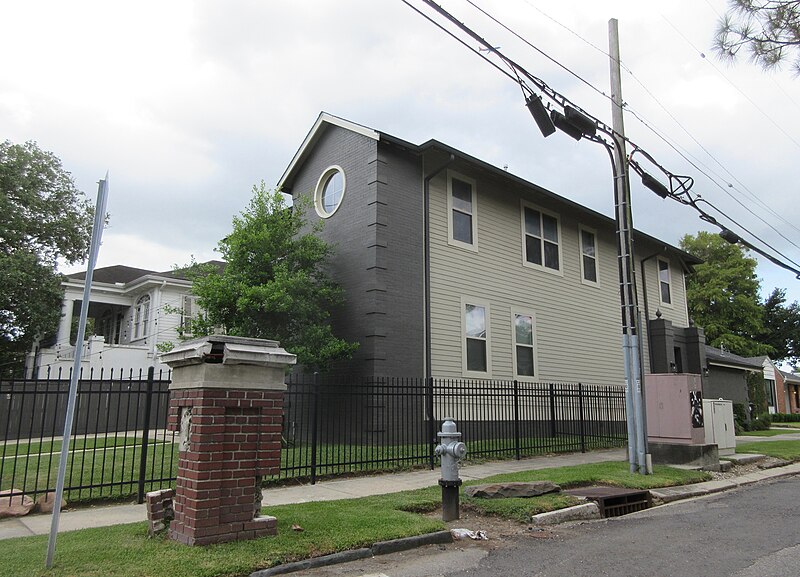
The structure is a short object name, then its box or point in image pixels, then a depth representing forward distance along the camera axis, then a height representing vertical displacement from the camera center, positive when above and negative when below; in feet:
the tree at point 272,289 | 42.98 +8.92
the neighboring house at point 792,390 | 165.07 +7.89
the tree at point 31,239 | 78.89 +23.67
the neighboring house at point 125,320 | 80.89 +14.38
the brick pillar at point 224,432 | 17.81 -0.46
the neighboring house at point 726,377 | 85.76 +6.06
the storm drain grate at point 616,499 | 26.73 -3.57
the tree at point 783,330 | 187.21 +26.50
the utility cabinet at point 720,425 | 42.80 -0.43
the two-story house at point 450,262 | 46.83 +13.21
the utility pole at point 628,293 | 35.14 +7.18
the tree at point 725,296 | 150.10 +29.65
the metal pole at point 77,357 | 15.60 +1.49
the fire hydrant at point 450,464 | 22.90 -1.71
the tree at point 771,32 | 28.73 +18.14
